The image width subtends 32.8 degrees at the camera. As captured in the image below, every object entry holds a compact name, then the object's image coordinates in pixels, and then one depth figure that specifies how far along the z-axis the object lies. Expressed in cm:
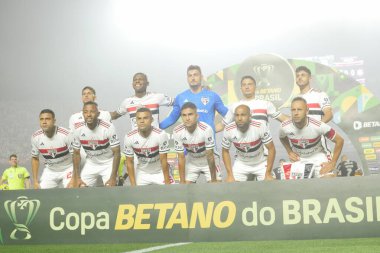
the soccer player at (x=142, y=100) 780
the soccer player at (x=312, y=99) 737
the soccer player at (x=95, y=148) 722
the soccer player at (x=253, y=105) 743
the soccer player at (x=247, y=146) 685
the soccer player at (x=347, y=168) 1018
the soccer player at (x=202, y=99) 772
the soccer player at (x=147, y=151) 700
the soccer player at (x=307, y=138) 673
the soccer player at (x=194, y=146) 696
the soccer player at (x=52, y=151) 753
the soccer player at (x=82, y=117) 785
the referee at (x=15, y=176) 1159
